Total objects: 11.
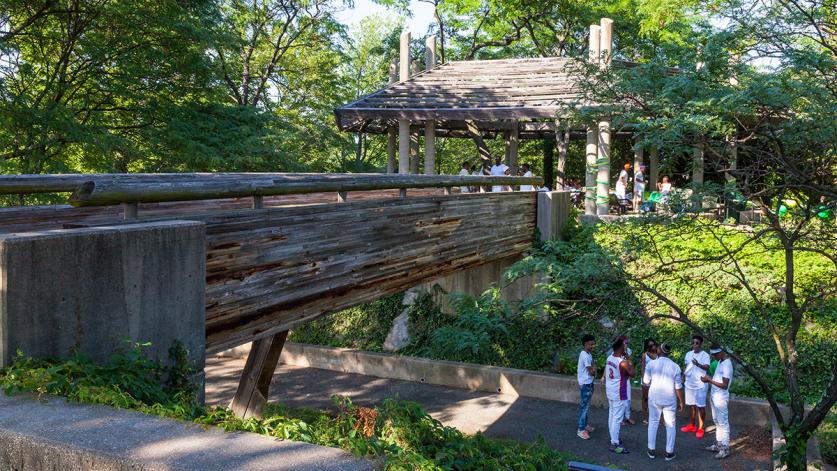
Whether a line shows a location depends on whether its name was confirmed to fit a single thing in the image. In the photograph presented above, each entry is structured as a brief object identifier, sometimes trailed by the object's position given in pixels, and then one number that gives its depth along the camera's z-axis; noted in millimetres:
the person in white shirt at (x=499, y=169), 17094
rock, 15028
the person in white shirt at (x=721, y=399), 9188
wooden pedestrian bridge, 3789
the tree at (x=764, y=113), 7023
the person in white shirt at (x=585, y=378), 9820
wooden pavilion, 17136
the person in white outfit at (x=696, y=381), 9516
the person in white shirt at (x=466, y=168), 17797
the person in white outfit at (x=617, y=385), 9469
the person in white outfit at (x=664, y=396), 9102
